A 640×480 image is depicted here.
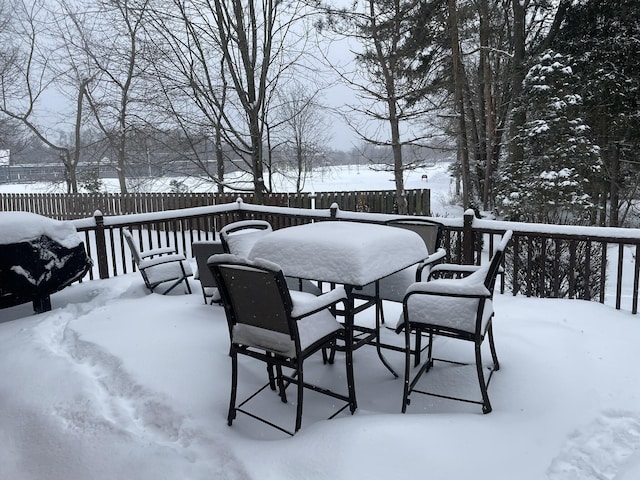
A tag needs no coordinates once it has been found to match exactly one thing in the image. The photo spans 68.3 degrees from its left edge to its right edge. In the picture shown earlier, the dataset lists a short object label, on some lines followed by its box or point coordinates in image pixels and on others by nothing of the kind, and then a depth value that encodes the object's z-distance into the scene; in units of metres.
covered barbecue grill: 3.86
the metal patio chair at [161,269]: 4.49
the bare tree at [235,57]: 8.84
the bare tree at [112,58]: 9.85
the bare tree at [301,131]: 10.76
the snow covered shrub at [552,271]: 4.50
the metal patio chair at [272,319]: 2.13
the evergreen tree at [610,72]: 10.51
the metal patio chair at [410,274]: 3.13
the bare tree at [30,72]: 13.43
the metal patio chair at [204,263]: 3.98
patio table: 2.51
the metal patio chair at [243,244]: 3.54
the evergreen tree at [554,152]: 10.48
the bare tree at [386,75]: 9.12
